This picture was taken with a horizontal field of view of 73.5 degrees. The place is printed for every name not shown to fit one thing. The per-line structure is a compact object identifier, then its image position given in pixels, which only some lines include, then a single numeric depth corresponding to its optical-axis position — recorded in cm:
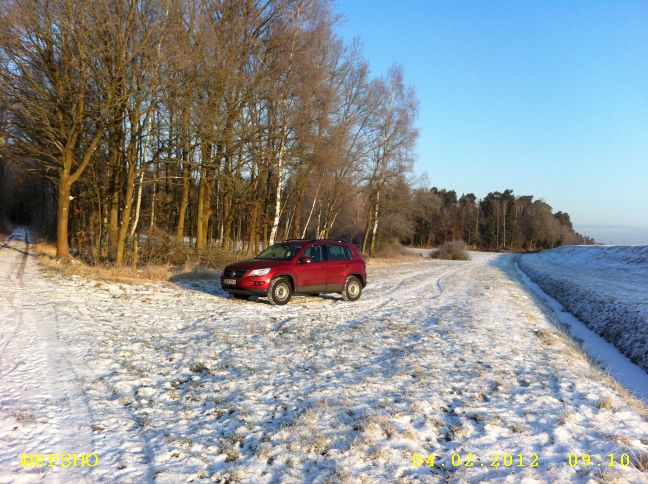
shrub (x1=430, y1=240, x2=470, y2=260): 5312
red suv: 1188
